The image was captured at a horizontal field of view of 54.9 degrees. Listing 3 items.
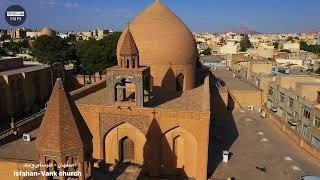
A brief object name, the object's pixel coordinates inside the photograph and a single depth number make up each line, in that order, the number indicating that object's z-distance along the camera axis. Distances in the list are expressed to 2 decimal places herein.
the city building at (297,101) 26.11
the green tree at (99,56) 38.78
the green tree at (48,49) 44.09
